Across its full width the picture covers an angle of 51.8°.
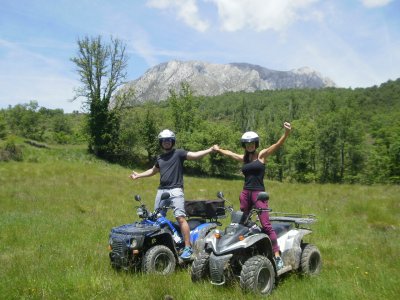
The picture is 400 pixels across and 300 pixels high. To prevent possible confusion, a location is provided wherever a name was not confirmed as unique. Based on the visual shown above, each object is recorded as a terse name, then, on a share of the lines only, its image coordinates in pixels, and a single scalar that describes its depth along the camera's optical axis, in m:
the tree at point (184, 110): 59.44
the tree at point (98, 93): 46.59
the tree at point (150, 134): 51.31
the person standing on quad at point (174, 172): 7.37
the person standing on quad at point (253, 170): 6.54
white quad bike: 5.68
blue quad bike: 6.79
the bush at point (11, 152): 30.60
